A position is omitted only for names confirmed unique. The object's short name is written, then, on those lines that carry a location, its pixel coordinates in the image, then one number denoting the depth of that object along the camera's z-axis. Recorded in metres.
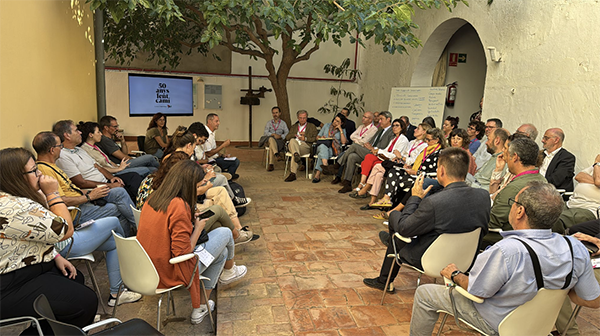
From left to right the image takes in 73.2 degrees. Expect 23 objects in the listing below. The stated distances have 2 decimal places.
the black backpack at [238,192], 4.93
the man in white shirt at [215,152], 5.98
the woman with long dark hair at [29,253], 1.95
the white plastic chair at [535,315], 1.84
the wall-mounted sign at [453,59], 8.34
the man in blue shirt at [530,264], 1.79
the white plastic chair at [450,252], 2.64
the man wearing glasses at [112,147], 5.23
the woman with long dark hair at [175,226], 2.39
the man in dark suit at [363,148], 6.57
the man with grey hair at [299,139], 7.36
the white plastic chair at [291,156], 7.35
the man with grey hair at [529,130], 4.50
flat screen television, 9.34
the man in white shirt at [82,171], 3.73
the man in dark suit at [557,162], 4.06
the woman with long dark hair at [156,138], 6.34
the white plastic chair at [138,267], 2.26
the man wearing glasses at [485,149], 5.12
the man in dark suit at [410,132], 7.04
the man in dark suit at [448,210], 2.62
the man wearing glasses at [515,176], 3.06
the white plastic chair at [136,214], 2.92
